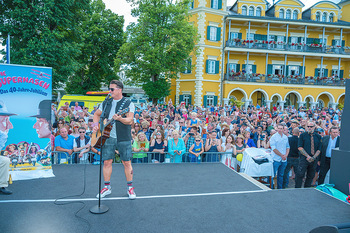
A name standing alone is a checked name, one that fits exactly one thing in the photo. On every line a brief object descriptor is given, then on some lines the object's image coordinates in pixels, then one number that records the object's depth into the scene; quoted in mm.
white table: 7121
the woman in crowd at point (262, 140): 8725
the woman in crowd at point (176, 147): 7074
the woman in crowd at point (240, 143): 7855
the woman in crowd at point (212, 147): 7625
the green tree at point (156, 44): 21484
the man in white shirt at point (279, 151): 7172
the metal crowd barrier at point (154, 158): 6809
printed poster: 5211
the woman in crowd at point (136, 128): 8328
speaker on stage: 4477
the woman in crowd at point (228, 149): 7605
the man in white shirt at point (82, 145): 6843
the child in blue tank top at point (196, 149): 7320
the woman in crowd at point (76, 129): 7985
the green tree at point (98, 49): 25719
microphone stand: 3750
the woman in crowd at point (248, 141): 8273
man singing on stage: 4387
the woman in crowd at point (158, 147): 7297
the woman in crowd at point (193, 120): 10298
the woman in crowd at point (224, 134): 8427
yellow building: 26844
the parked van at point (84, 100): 15883
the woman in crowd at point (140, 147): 7223
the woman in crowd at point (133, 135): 7463
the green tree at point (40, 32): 13539
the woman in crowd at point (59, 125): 8223
